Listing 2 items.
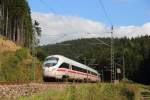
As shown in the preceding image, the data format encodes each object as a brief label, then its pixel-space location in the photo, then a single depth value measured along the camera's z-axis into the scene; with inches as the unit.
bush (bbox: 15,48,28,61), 2174.2
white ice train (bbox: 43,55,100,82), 1688.0
